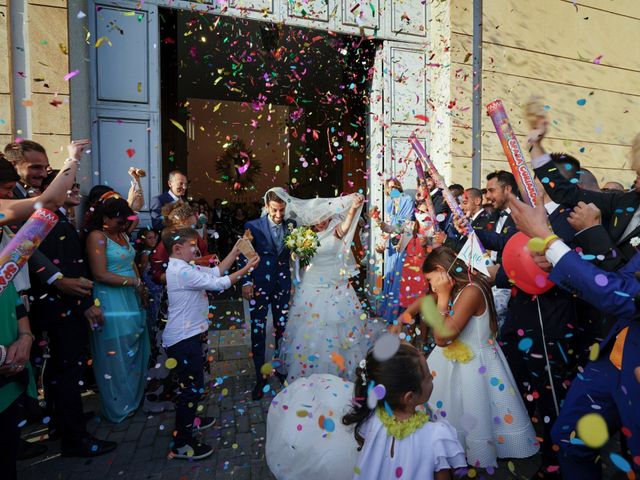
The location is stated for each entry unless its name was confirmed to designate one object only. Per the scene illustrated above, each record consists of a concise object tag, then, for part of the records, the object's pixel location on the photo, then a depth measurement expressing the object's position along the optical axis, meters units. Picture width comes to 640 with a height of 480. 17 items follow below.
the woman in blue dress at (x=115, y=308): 3.51
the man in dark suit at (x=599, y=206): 2.33
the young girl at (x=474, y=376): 2.68
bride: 4.18
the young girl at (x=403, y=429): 1.75
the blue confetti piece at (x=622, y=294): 1.61
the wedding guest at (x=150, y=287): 4.40
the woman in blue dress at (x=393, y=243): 5.93
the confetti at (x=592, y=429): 1.77
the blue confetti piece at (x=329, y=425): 2.40
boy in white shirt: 2.99
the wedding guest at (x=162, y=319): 3.74
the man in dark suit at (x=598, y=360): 1.65
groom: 4.29
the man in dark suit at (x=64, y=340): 3.07
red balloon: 2.61
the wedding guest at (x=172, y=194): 5.07
